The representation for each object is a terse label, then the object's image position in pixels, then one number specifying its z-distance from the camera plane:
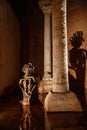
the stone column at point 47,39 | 5.30
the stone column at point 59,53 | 3.41
